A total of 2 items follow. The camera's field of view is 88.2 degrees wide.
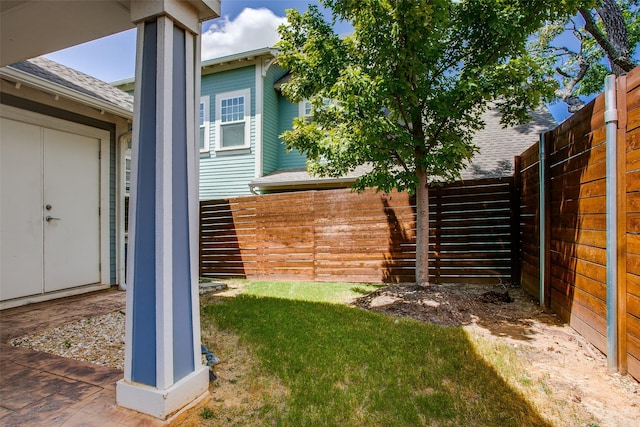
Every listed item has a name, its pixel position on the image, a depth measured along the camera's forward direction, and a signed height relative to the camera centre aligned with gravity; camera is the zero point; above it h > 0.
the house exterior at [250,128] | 8.52 +2.31
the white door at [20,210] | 4.04 +0.04
